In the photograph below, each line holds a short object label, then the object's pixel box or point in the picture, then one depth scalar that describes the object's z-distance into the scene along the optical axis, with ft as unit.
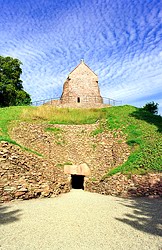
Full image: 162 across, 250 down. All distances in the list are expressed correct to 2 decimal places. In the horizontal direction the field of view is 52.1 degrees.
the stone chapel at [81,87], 109.34
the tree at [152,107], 100.92
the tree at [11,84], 108.48
